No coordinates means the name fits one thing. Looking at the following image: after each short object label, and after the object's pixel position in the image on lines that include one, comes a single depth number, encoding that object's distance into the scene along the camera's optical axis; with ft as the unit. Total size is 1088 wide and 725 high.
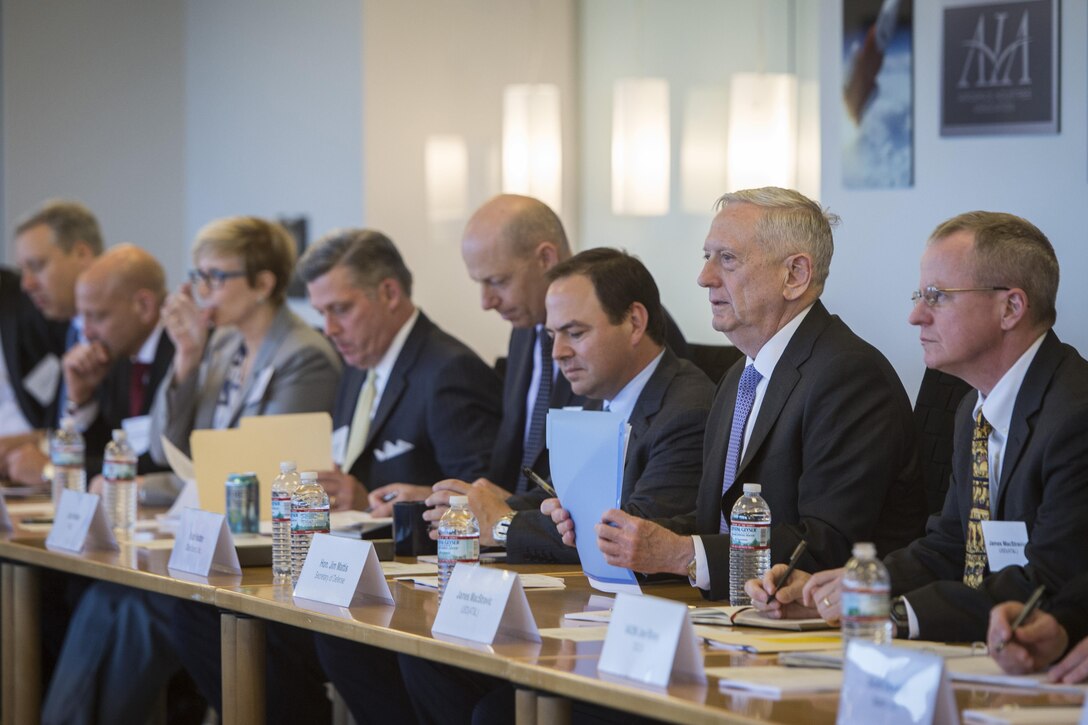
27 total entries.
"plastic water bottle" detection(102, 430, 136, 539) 28.09
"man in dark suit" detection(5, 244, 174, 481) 36.68
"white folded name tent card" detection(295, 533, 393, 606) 19.44
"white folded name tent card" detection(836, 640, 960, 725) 12.43
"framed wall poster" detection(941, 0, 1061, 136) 24.65
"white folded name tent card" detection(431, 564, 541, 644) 16.84
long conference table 13.68
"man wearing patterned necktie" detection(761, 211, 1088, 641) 15.80
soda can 25.46
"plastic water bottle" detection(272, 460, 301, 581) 21.92
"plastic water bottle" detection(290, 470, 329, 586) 21.37
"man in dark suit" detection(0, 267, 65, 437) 40.59
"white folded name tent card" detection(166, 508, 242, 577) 22.47
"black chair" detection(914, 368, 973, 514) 22.17
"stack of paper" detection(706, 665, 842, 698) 13.84
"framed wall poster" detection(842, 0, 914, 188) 27.13
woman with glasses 32.56
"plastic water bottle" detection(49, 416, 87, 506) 30.86
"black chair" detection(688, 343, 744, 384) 26.45
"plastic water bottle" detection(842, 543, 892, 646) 14.34
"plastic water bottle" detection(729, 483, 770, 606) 18.00
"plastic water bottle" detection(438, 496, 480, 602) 19.43
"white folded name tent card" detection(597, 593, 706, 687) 14.48
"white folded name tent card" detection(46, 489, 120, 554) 25.29
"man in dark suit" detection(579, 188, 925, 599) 18.73
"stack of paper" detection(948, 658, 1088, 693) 13.93
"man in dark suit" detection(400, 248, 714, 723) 22.06
